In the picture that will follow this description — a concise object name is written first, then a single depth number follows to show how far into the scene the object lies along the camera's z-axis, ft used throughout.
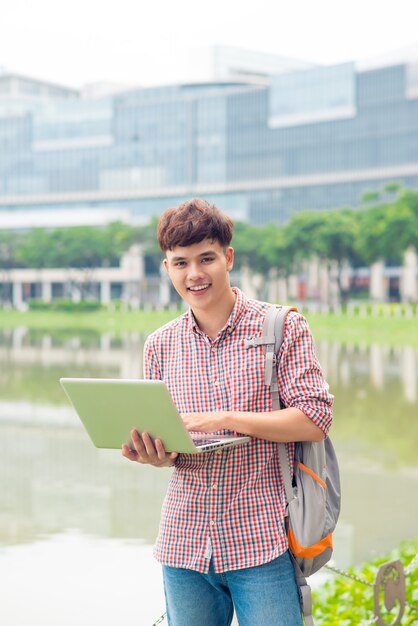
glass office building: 268.21
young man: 7.37
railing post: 11.39
